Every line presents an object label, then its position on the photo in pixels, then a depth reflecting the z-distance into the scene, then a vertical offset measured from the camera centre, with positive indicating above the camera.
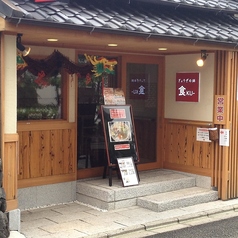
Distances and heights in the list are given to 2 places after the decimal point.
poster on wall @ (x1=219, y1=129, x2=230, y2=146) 9.74 -0.78
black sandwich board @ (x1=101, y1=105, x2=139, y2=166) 9.58 -0.70
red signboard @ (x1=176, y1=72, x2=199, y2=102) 10.32 +0.24
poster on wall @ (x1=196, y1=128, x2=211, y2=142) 10.09 -0.76
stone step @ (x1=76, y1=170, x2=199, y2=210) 8.99 -1.76
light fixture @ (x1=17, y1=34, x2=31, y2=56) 7.39 +0.76
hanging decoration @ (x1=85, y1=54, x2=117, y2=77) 9.77 +0.67
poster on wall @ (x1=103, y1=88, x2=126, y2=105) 9.83 +0.03
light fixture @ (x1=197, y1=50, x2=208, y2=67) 9.80 +0.81
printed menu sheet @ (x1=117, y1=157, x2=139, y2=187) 9.34 -1.43
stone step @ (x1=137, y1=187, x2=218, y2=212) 9.02 -1.92
